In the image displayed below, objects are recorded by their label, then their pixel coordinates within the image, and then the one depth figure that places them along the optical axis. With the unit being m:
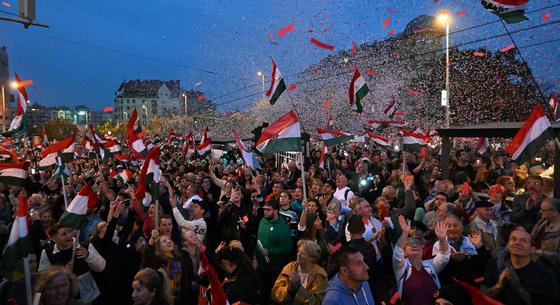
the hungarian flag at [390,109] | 19.39
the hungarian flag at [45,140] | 16.43
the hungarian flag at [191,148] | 23.97
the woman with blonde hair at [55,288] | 3.76
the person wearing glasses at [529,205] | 6.47
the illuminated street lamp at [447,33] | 22.68
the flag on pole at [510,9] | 7.95
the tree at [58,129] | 74.90
